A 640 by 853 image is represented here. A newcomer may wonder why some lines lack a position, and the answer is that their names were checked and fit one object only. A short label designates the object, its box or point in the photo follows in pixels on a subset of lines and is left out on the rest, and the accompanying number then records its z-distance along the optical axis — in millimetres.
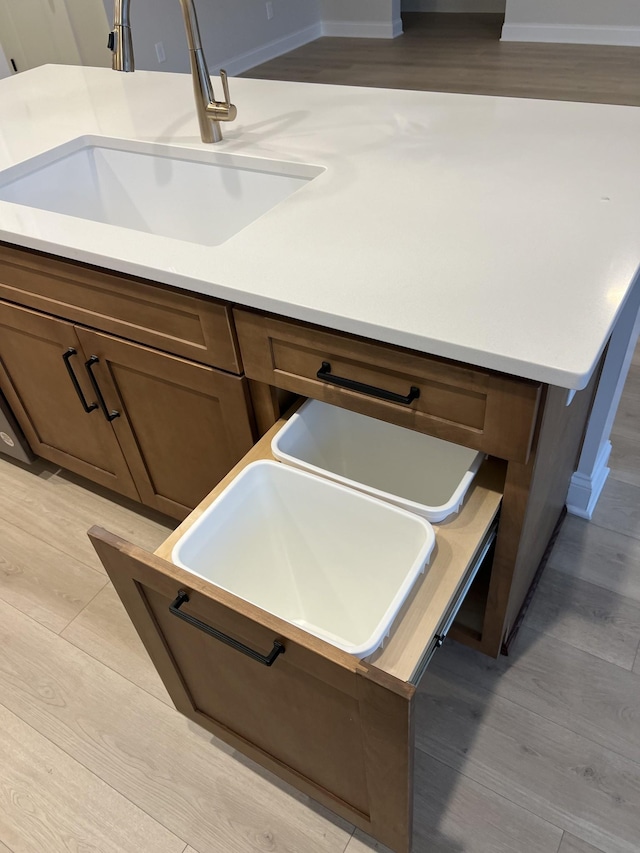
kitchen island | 856
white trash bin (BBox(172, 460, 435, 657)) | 993
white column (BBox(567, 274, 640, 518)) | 1311
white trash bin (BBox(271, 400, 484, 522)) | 1233
